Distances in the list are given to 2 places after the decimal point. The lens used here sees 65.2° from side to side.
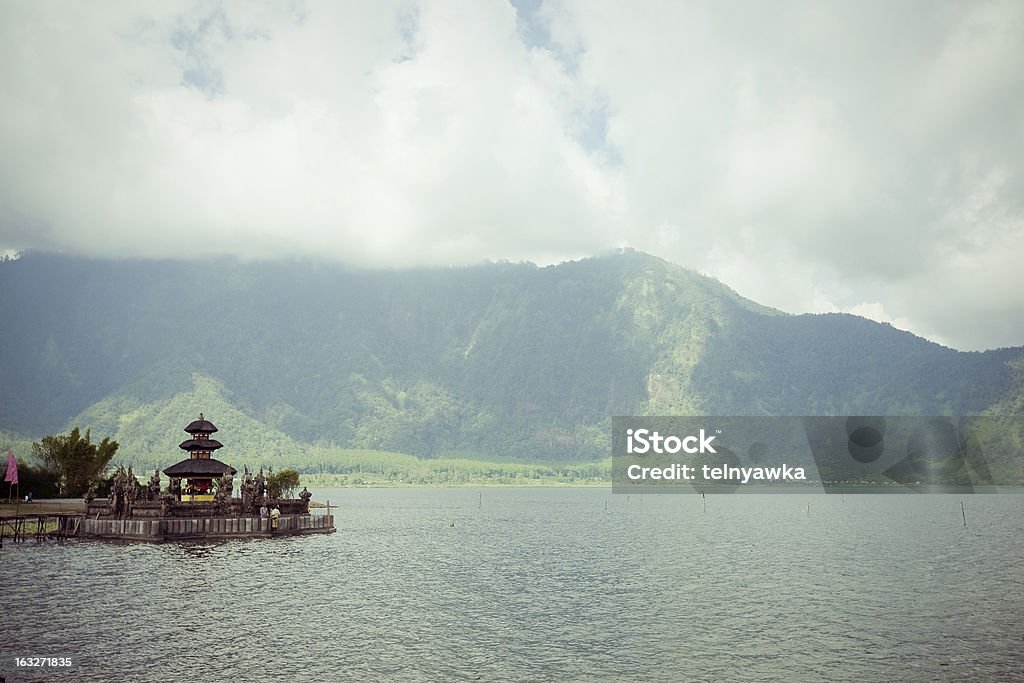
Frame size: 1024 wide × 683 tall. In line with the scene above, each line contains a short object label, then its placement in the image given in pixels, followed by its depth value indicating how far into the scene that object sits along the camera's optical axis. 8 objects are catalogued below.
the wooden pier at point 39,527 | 99.50
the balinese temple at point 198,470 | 111.94
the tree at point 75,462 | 142.25
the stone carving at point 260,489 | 118.06
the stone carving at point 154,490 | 110.50
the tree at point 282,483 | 159.38
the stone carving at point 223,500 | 111.31
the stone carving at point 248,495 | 114.44
